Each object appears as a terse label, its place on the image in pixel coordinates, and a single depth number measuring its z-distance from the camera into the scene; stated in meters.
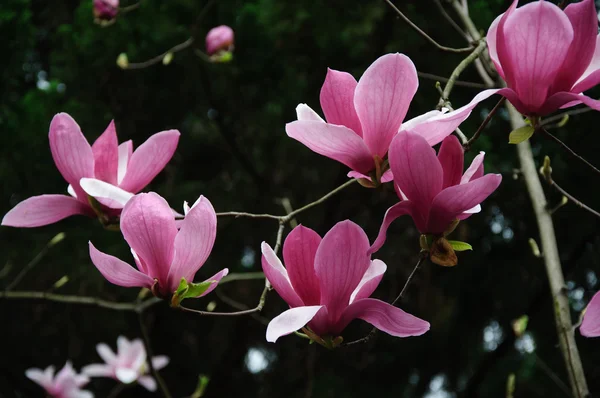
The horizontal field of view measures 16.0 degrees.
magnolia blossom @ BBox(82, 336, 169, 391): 2.81
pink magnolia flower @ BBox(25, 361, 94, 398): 2.77
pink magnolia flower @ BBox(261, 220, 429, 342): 1.34
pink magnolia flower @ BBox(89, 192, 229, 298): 1.37
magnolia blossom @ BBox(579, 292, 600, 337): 1.33
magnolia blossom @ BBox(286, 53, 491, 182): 1.35
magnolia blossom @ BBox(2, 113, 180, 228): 1.47
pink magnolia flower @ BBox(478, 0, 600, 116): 1.31
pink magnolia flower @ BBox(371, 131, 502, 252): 1.32
